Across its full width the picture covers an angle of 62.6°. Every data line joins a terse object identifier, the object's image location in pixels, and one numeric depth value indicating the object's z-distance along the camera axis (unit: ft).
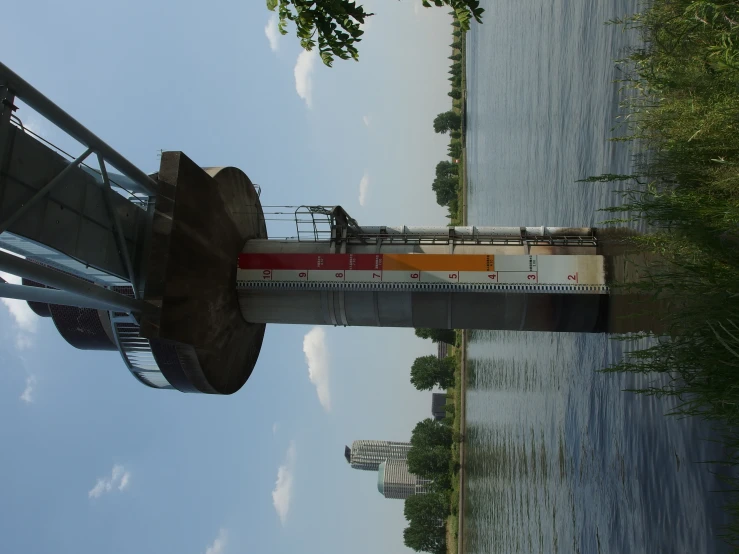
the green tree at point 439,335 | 249.34
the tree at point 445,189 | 315.78
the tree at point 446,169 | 330.26
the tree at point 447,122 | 309.63
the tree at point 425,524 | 258.98
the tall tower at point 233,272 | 43.96
